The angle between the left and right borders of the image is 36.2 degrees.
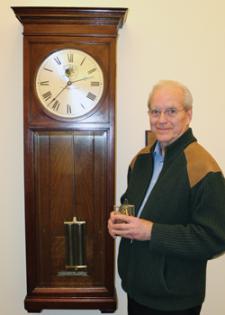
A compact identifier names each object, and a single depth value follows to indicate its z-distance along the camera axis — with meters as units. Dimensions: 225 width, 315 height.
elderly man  1.07
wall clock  1.57
